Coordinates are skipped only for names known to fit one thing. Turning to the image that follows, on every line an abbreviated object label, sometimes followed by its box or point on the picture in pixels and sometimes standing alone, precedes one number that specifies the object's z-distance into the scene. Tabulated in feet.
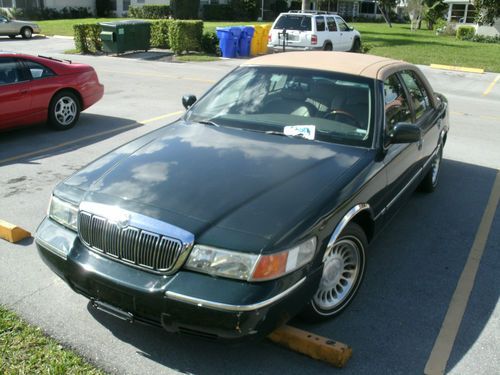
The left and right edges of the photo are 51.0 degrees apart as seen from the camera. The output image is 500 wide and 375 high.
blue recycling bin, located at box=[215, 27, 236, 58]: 68.18
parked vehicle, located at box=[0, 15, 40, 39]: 91.86
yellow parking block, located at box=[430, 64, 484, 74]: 62.08
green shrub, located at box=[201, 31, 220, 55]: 73.00
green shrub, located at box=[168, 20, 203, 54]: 69.67
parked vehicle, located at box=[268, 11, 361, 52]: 65.72
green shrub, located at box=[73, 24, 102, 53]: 70.74
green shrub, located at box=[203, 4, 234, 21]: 144.97
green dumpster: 67.67
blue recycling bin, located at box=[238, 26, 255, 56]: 70.74
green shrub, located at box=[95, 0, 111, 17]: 147.02
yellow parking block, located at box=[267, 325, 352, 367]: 10.32
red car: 25.71
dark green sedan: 9.45
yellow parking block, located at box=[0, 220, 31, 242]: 15.35
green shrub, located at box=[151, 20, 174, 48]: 75.00
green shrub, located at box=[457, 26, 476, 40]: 113.23
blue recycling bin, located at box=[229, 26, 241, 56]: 69.00
